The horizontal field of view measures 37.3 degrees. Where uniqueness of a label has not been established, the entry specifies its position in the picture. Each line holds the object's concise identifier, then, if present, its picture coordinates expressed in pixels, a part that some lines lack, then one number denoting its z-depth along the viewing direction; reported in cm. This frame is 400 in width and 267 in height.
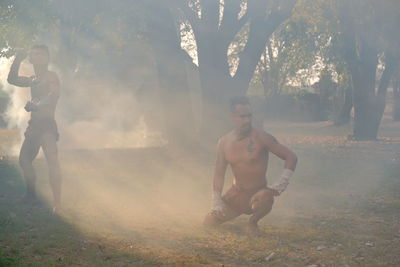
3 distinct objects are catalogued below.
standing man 790
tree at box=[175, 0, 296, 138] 1598
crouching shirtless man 671
